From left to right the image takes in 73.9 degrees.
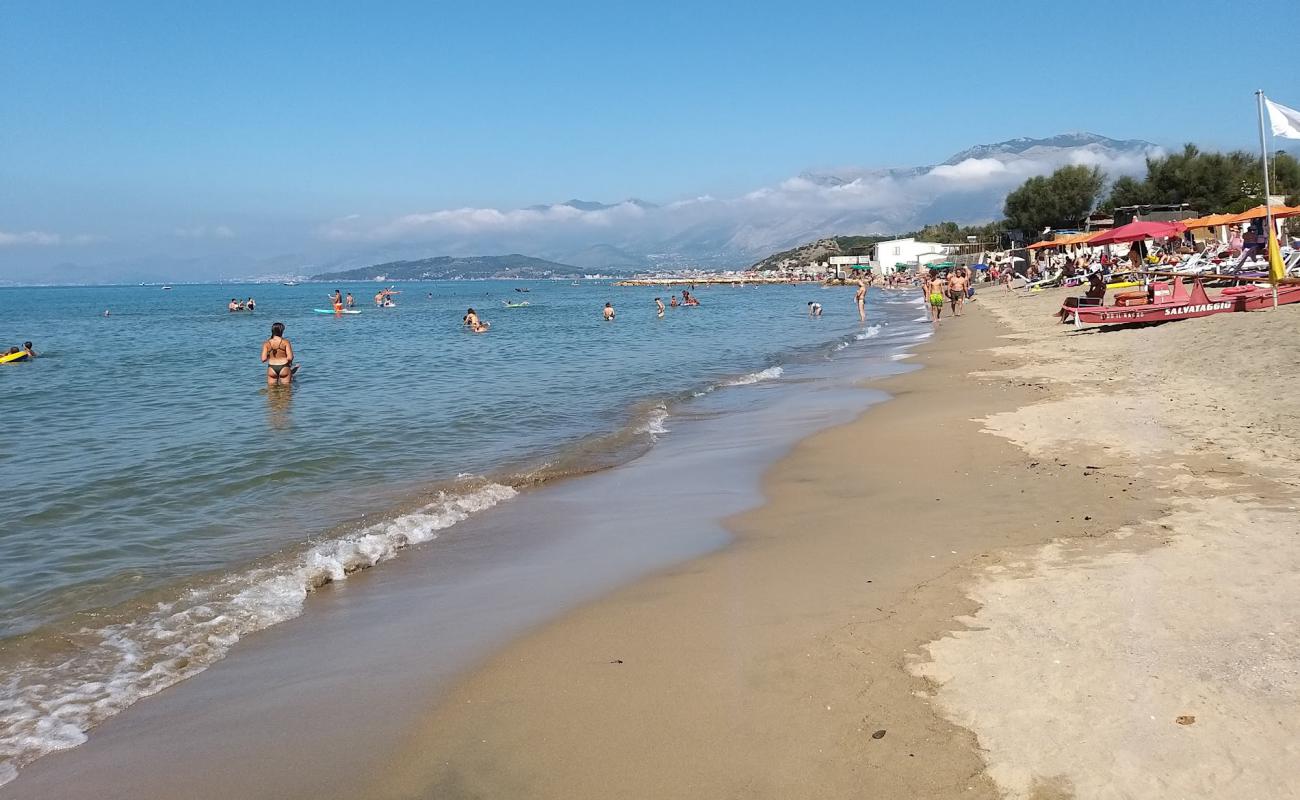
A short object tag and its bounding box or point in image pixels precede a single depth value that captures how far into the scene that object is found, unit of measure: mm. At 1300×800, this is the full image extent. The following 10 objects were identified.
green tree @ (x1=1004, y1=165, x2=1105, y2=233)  79438
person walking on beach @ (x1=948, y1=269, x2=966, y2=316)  34897
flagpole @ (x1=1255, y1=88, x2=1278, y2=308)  14880
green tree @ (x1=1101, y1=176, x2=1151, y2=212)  70544
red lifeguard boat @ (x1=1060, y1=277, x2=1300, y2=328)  18391
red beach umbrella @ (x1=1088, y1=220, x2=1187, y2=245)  26781
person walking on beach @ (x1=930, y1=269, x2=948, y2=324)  33375
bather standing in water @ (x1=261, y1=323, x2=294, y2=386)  19078
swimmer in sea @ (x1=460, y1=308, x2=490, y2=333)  39875
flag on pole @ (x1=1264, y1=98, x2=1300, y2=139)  13409
